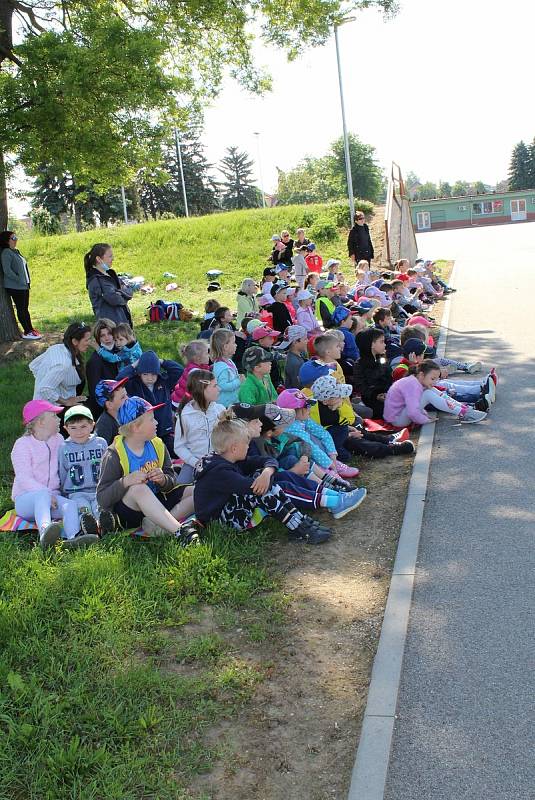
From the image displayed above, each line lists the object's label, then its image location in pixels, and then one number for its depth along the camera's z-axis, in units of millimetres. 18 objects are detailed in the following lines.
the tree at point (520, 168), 101375
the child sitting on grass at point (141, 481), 5828
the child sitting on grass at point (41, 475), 6027
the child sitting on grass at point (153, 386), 7781
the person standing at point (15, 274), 13414
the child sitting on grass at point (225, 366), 8078
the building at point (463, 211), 88500
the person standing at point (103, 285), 10695
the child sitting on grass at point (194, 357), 7891
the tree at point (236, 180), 88875
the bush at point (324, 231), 30250
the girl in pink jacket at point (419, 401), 8805
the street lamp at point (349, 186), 28719
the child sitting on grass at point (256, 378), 7969
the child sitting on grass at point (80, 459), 6379
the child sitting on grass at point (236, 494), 5855
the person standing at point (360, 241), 22031
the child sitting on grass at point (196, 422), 6910
